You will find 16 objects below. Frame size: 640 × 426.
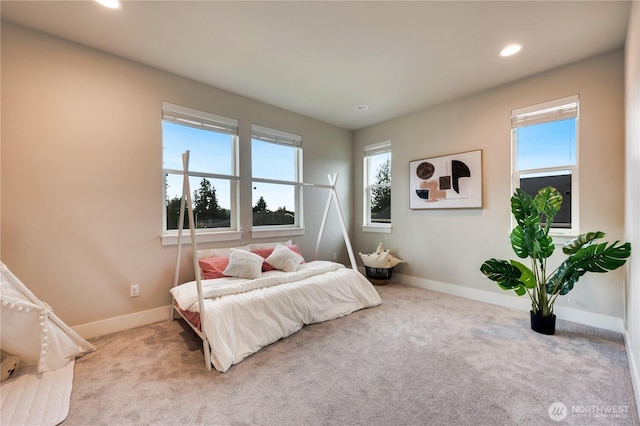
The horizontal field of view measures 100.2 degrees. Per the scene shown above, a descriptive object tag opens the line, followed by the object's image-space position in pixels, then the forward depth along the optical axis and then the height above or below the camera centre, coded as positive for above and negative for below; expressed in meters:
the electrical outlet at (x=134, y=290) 2.74 -0.82
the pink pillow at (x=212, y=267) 2.90 -0.62
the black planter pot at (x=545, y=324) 2.53 -1.09
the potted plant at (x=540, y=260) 2.38 -0.46
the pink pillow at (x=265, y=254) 3.25 -0.54
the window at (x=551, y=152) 2.84 +0.65
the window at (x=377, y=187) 4.62 +0.41
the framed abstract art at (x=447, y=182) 3.50 +0.40
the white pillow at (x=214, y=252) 3.10 -0.49
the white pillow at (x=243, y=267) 2.88 -0.61
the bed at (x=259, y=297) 2.15 -0.84
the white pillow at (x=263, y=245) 3.50 -0.47
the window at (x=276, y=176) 3.80 +0.53
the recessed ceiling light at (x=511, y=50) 2.49 +1.53
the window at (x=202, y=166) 3.04 +0.55
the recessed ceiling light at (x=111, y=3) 1.96 +1.55
